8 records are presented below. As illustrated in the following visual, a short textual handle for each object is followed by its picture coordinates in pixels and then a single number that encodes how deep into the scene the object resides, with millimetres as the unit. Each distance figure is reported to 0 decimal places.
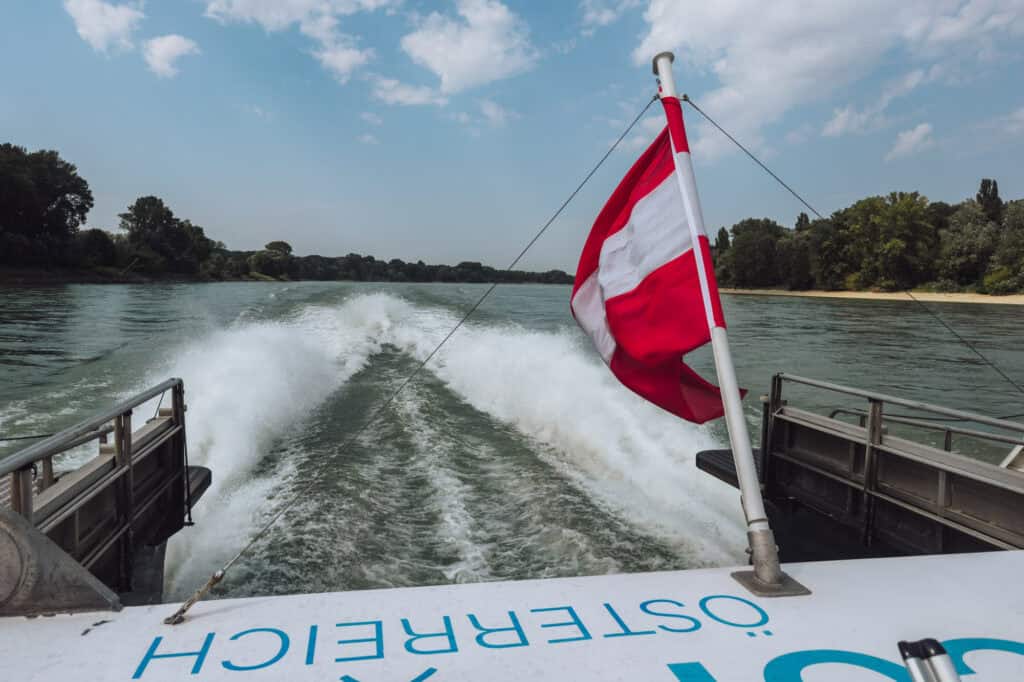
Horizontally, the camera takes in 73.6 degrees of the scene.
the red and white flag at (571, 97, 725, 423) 3584
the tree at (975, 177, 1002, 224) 85625
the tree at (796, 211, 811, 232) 106750
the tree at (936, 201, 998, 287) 72125
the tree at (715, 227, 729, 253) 115775
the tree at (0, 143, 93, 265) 69938
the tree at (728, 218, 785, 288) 100688
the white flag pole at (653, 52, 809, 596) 2875
